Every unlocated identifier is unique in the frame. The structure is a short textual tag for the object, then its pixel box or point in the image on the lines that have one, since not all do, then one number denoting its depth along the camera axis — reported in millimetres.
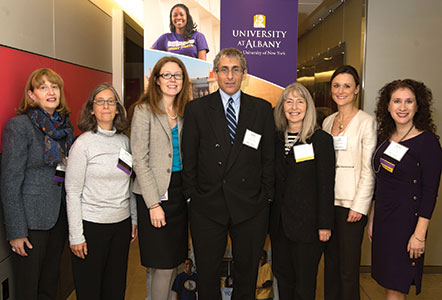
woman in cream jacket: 2574
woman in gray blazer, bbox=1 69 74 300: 2219
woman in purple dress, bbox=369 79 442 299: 2311
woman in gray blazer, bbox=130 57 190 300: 2420
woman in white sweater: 2258
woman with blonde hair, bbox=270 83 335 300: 2428
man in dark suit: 2363
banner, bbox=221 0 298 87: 3357
